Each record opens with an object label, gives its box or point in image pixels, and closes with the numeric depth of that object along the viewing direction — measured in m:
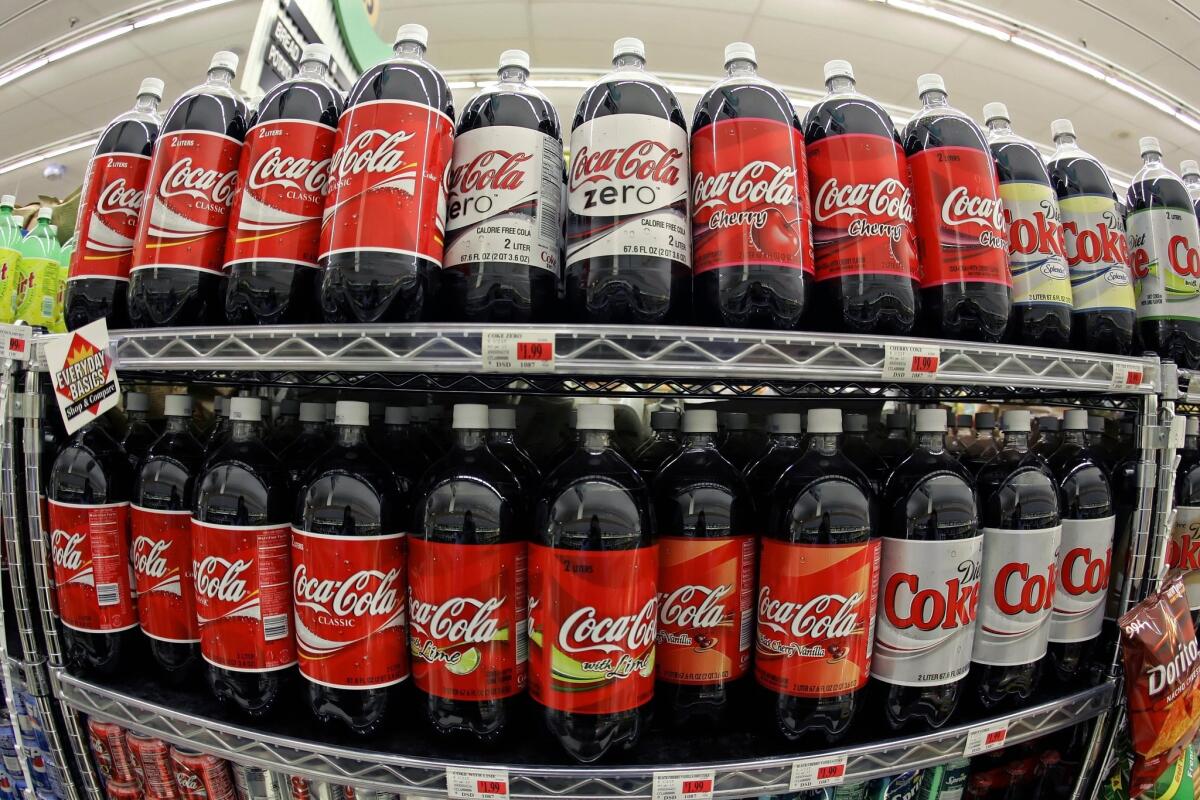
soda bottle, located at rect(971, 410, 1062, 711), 1.08
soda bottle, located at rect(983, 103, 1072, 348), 1.07
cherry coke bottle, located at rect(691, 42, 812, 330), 0.89
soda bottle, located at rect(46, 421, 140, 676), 1.12
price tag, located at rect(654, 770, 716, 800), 0.88
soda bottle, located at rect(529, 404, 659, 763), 0.89
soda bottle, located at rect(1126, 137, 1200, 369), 1.25
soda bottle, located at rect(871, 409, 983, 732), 1.01
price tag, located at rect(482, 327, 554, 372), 0.82
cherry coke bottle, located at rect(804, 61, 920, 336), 0.94
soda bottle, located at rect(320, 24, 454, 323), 0.87
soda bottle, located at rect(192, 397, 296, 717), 0.99
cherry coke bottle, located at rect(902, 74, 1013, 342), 0.99
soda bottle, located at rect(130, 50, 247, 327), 0.98
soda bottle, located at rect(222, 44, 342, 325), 0.93
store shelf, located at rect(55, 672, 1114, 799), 0.88
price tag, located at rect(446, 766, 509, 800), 0.87
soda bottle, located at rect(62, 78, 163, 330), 1.07
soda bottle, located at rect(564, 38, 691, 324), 0.88
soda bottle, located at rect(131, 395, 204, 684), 1.09
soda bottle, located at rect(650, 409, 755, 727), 0.98
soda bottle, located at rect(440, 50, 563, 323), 0.91
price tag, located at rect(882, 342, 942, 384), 0.88
